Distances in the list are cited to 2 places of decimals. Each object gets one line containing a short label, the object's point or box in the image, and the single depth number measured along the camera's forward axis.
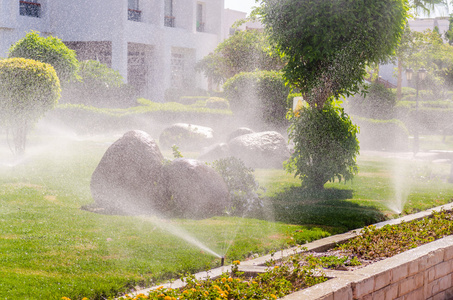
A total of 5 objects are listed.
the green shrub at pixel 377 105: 26.98
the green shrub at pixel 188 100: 29.77
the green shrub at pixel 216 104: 25.25
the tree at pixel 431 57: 29.09
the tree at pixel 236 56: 29.77
